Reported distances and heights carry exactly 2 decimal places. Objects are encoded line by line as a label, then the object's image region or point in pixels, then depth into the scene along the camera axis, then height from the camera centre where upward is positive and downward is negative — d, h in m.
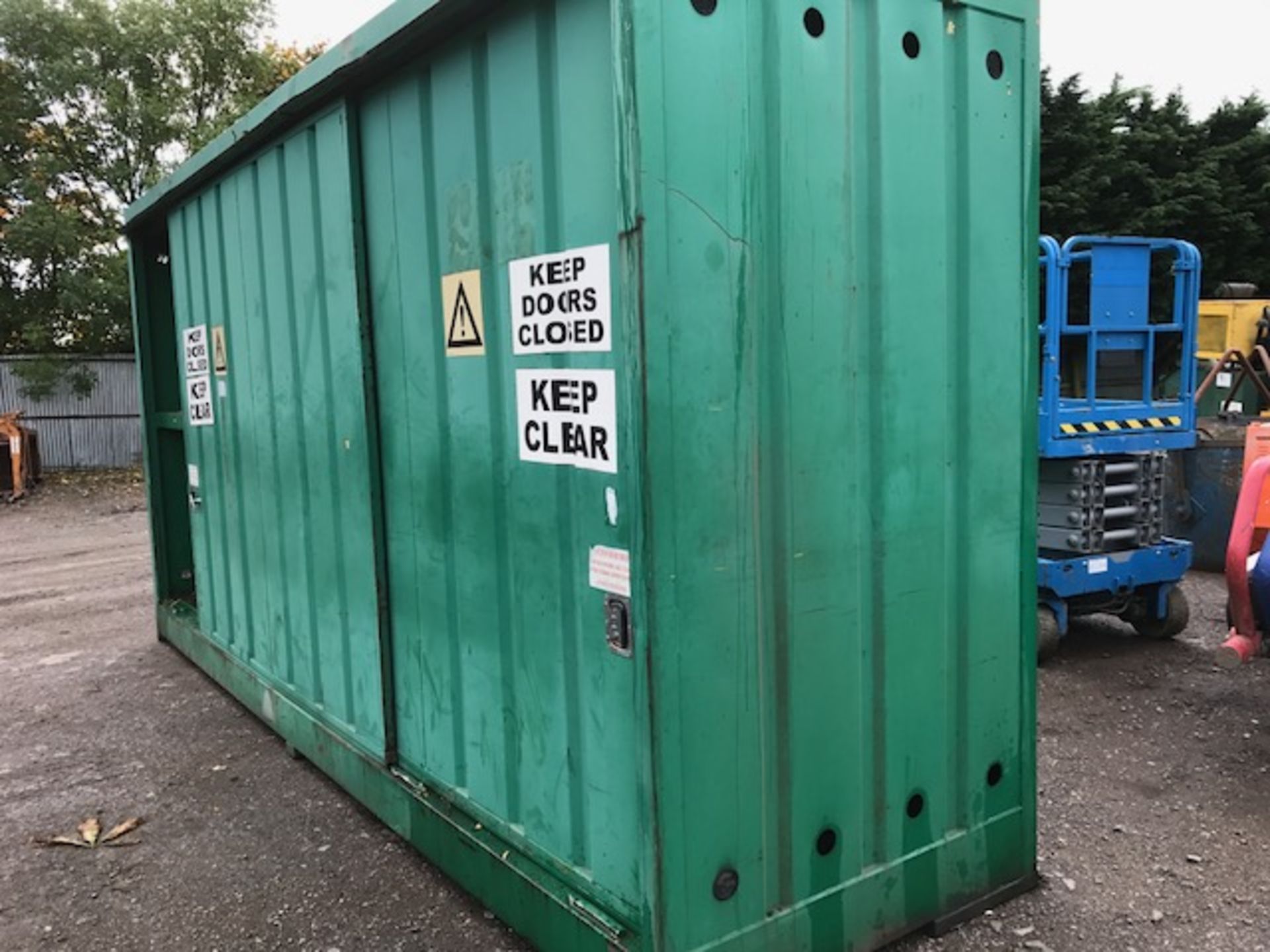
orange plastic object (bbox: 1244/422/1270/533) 5.39 -0.48
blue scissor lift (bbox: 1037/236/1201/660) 5.32 -0.43
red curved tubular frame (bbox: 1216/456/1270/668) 3.93 -0.84
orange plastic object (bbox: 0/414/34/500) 14.06 -0.74
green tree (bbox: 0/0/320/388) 17.00 +4.68
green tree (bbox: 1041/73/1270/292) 21.78 +4.19
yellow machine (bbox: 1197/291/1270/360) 9.27 +0.31
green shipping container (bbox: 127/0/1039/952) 2.34 -0.20
